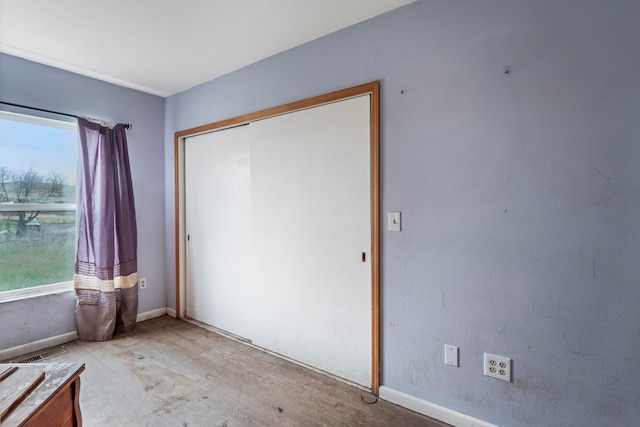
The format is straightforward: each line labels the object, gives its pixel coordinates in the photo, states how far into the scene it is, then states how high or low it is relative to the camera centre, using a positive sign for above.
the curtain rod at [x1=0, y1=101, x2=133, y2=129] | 2.52 +0.90
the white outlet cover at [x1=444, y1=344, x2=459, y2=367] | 1.78 -0.80
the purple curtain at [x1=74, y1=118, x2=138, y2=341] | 2.88 -0.19
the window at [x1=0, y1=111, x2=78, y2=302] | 2.59 +0.10
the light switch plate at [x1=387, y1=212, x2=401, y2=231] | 1.96 -0.05
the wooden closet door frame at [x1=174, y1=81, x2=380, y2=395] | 2.02 +0.38
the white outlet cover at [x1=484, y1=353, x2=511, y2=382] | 1.63 -0.81
